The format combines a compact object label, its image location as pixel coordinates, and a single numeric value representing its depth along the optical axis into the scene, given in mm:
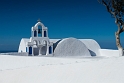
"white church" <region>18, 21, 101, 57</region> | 19406
